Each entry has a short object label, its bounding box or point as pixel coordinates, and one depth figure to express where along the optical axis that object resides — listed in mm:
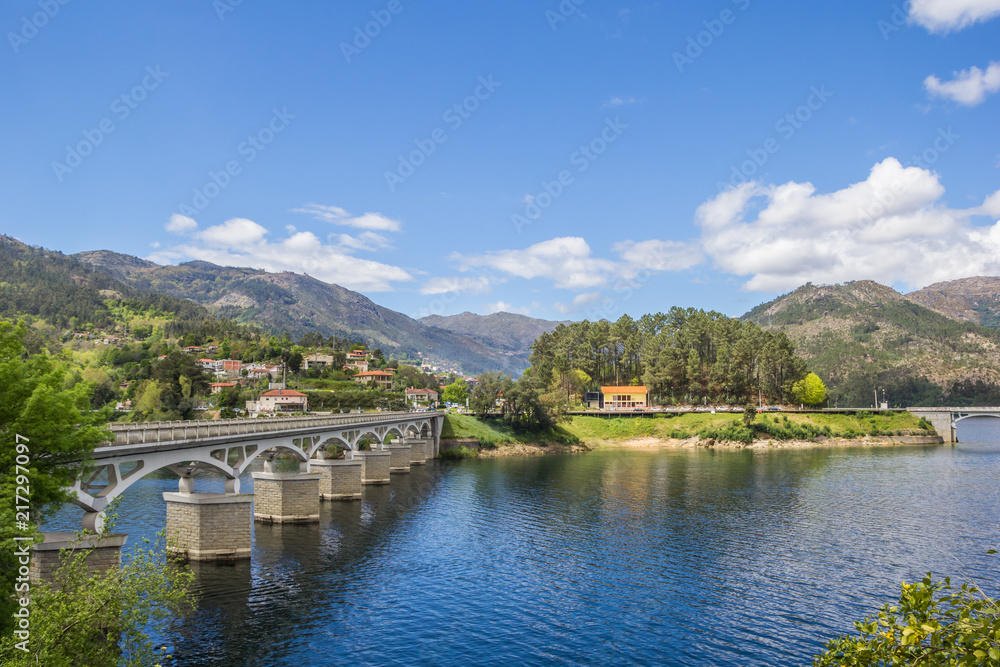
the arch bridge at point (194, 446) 30578
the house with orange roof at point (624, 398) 153250
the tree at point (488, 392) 125250
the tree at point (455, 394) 189125
